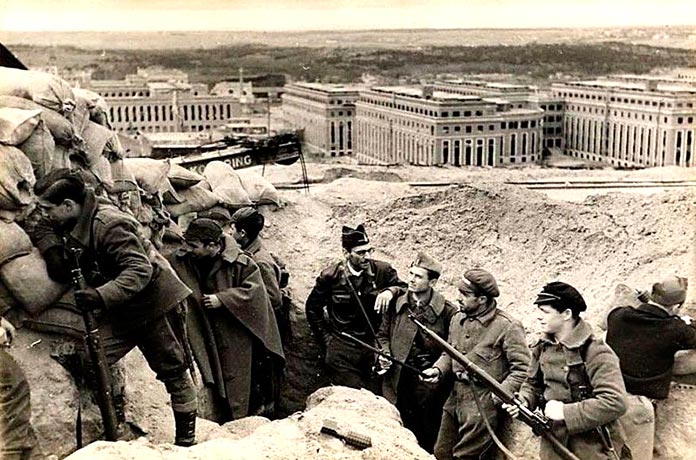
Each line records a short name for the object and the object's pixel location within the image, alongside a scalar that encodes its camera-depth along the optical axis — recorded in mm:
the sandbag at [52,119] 4699
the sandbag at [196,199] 6770
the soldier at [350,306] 5910
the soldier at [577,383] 4125
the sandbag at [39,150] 4434
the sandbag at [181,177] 6719
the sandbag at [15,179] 4129
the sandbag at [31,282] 4121
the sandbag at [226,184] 7197
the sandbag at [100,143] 5152
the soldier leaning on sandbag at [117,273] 4027
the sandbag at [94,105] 5460
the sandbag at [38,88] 4797
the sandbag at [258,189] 7699
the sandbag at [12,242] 4102
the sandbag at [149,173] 6105
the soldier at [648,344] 5047
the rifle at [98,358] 4039
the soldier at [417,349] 5543
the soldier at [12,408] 3887
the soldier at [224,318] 5352
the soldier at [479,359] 4977
